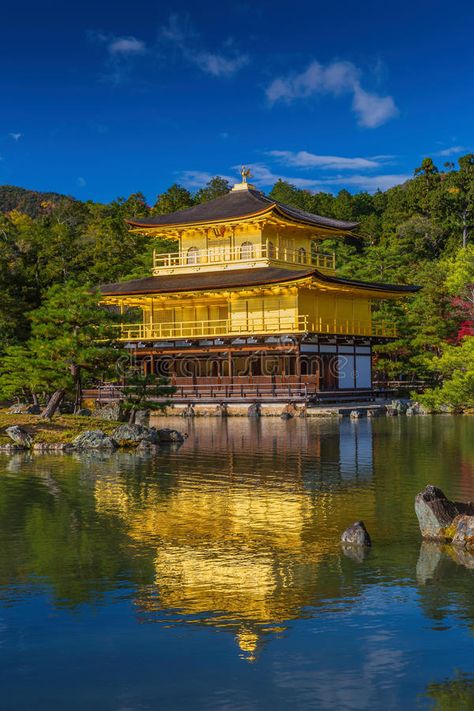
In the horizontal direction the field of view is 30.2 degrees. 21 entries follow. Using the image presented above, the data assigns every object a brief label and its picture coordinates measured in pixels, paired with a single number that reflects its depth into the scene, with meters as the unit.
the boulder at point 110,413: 34.83
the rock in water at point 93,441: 26.91
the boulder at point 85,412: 37.50
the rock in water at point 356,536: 13.08
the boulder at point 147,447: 26.80
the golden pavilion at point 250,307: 49.34
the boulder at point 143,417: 41.49
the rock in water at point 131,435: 27.62
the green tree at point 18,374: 28.50
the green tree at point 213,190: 97.88
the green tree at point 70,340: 28.27
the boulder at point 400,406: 43.51
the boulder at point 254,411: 45.07
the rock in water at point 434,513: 13.41
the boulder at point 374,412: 42.69
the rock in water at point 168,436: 29.77
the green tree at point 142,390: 30.30
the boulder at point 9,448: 27.14
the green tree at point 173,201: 86.19
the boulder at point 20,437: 27.47
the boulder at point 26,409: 35.06
